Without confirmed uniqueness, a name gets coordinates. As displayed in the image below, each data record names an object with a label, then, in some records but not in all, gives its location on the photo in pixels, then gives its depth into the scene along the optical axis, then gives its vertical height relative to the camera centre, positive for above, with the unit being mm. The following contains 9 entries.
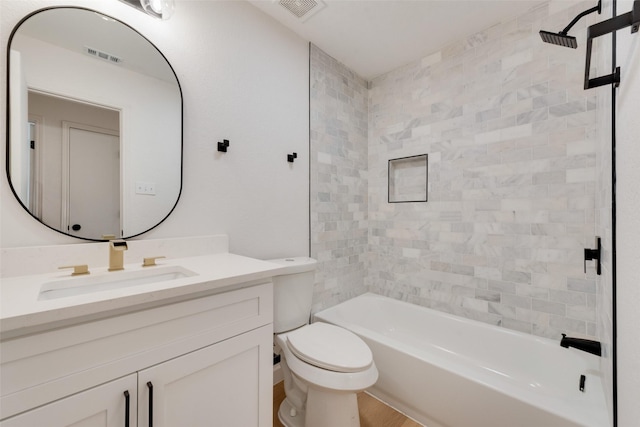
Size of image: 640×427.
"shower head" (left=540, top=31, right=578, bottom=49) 922 +630
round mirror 973 +372
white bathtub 1098 -863
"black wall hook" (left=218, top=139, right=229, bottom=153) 1481 +387
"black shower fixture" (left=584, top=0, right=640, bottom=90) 449 +387
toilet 1154 -691
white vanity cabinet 588 -430
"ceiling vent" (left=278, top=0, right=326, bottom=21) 1610 +1310
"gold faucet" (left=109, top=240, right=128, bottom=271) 1012 -166
